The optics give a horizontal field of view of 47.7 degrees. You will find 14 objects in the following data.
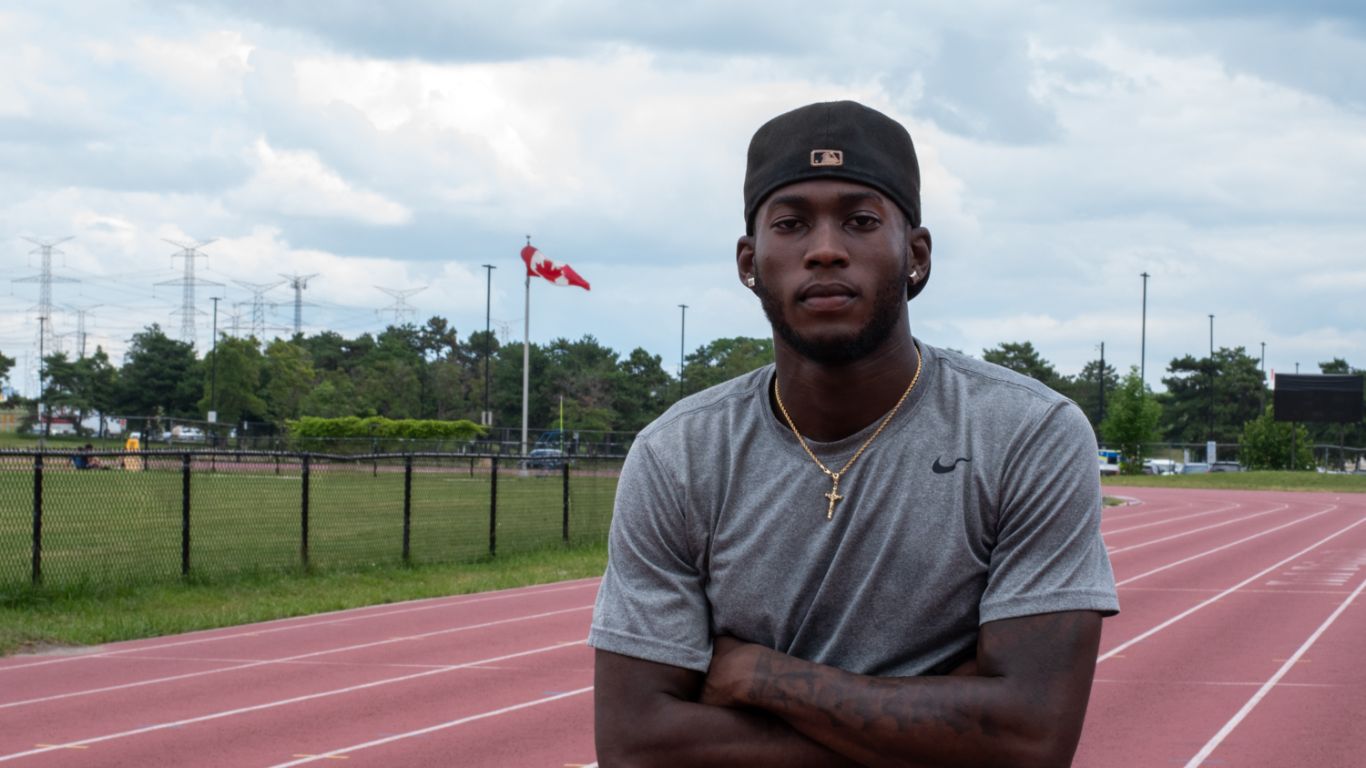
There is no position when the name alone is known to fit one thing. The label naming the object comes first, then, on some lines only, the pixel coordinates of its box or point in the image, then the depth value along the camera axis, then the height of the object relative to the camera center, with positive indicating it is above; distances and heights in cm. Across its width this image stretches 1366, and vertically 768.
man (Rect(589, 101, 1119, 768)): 224 -18
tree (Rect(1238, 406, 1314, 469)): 7806 -94
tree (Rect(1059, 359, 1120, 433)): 11624 +284
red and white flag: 4938 +460
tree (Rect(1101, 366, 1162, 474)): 7194 +10
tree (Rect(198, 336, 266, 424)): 8738 +137
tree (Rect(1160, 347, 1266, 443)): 10525 +202
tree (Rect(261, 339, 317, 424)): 9294 +156
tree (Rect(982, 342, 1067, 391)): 10098 +422
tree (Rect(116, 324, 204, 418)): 9256 +131
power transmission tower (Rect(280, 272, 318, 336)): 11506 +807
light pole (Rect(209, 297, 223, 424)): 7438 +83
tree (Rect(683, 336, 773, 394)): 9844 +397
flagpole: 4873 +265
